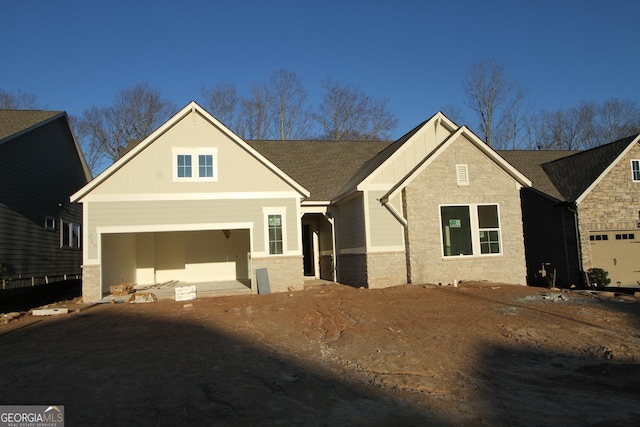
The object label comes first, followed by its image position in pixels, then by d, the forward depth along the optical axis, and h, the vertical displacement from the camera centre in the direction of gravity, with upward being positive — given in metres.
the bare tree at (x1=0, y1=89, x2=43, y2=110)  36.24 +12.08
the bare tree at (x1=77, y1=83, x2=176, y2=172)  35.88 +9.44
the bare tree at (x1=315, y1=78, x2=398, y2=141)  38.38 +9.05
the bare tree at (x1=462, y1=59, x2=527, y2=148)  37.88 +9.96
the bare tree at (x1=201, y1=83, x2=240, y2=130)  38.78 +11.58
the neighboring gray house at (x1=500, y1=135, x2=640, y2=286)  19.64 +0.83
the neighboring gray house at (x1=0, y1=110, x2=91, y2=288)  16.28 +2.49
